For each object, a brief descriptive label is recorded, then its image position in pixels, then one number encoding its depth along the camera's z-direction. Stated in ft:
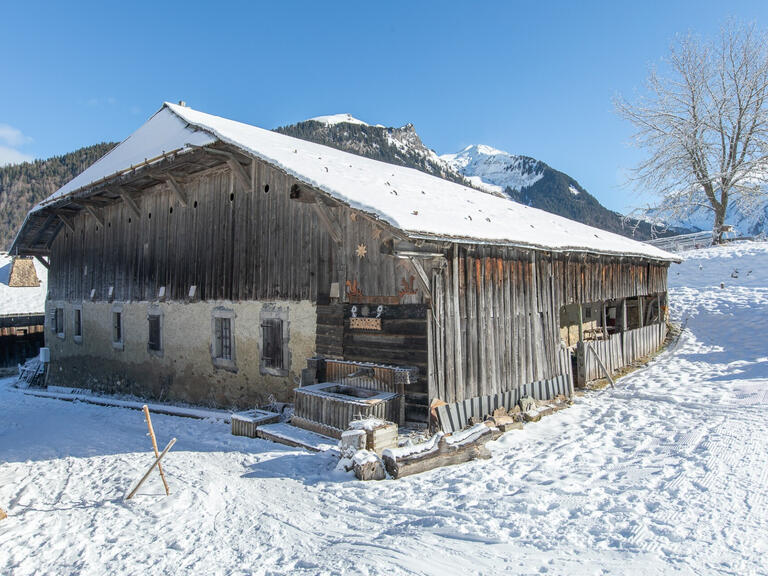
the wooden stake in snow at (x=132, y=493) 19.29
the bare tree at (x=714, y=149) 92.38
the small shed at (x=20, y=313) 76.54
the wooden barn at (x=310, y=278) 27.78
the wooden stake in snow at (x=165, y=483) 19.13
